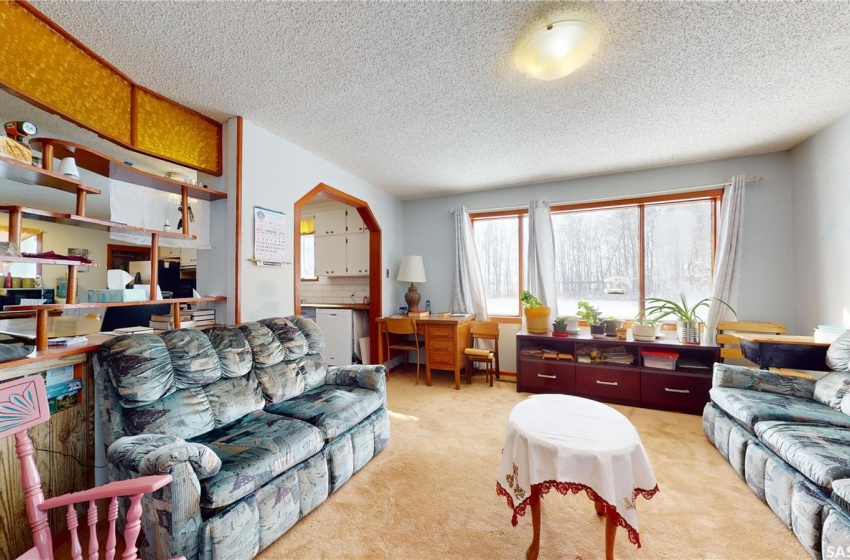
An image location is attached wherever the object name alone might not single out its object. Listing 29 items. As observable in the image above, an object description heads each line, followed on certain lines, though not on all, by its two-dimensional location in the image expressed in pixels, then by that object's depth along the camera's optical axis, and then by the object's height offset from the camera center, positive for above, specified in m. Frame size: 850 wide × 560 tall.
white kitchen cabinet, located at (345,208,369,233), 4.66 +0.90
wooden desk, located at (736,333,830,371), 2.33 -0.48
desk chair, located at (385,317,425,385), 3.99 -0.50
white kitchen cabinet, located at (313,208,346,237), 4.82 +0.94
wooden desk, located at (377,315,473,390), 3.90 -0.67
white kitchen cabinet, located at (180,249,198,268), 5.17 +0.45
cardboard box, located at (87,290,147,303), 1.91 -0.05
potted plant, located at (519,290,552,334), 3.73 -0.36
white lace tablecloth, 1.34 -0.76
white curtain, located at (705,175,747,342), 3.25 +0.32
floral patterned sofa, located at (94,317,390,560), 1.35 -0.77
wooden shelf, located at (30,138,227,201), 1.72 +0.72
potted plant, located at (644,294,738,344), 3.15 -0.29
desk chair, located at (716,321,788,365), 3.09 -0.44
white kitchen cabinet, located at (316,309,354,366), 4.36 -0.64
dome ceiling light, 1.59 +1.20
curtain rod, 3.21 +1.01
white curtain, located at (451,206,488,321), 4.43 +0.16
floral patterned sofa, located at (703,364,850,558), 1.40 -0.81
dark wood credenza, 3.05 -0.89
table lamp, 4.45 +0.16
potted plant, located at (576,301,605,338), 3.54 -0.35
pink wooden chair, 0.93 -0.58
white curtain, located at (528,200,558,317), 4.03 +0.39
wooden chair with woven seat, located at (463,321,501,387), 3.91 -0.78
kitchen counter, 4.56 -0.28
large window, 3.58 +0.39
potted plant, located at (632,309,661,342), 3.25 -0.44
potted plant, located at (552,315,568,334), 3.58 -0.43
